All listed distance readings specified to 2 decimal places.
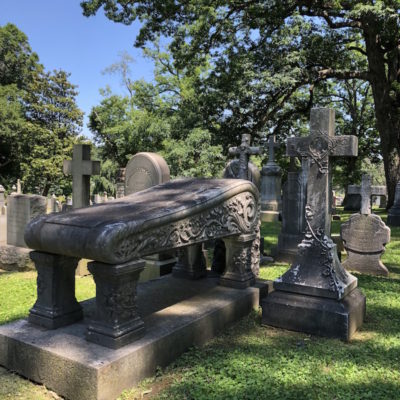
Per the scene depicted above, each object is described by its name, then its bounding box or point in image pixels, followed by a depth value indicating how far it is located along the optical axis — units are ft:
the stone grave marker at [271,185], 49.70
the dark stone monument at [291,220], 25.11
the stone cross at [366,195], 23.06
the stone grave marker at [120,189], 57.45
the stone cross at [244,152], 27.68
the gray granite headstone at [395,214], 41.98
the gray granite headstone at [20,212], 25.17
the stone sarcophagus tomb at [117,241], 9.37
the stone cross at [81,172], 22.74
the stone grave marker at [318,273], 12.94
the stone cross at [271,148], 51.70
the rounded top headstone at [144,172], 21.90
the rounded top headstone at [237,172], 29.58
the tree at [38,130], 88.48
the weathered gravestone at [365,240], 22.22
